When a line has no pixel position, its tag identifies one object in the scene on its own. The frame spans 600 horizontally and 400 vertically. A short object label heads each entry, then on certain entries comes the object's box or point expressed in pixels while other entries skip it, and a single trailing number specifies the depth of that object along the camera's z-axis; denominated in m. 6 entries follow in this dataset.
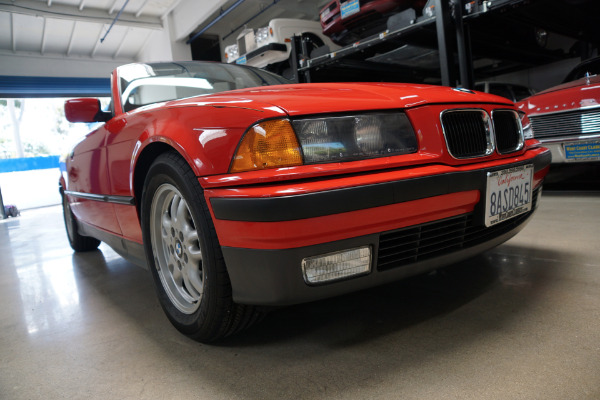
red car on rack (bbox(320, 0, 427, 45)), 4.06
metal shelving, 3.52
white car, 5.64
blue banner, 10.05
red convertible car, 1.07
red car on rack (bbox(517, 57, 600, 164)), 3.08
